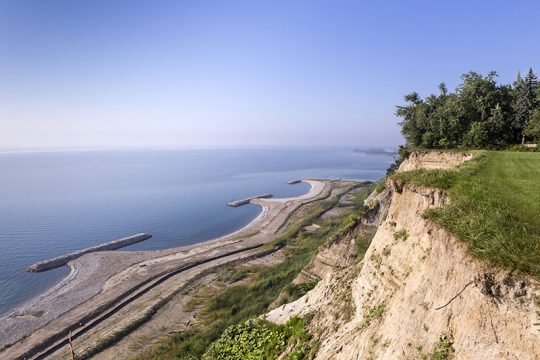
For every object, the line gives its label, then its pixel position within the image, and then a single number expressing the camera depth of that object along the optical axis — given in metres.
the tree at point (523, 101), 37.86
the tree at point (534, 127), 33.62
